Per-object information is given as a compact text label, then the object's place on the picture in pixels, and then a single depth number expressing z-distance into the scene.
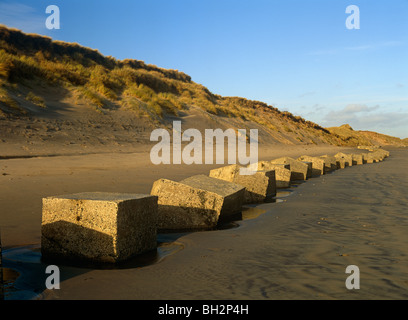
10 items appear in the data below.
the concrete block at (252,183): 7.02
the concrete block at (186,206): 4.85
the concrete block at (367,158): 21.84
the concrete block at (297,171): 11.54
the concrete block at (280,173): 9.36
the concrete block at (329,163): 14.94
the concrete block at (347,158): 18.66
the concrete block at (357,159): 20.33
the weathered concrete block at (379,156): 23.42
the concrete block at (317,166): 13.51
